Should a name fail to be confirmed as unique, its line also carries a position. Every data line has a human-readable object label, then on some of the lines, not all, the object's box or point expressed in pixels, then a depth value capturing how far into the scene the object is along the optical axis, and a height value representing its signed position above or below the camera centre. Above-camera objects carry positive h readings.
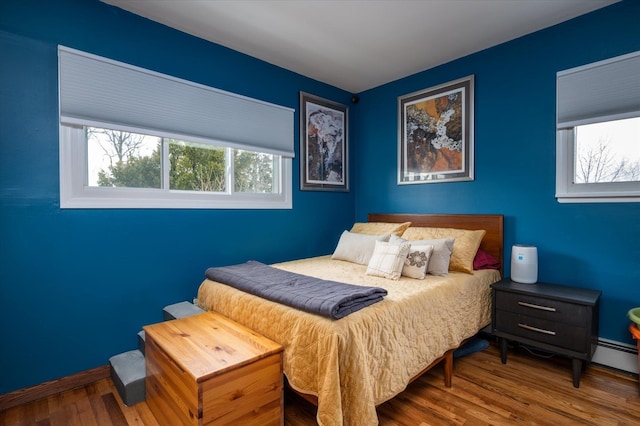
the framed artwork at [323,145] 3.58 +0.78
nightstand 2.08 -0.78
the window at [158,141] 2.15 +0.59
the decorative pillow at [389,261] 2.38 -0.40
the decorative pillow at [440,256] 2.51 -0.39
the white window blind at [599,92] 2.24 +0.88
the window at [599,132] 2.27 +0.59
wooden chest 1.41 -0.81
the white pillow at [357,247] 2.92 -0.36
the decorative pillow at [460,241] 2.62 -0.28
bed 1.45 -0.69
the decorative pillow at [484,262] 2.74 -0.47
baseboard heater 2.25 -1.09
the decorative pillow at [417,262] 2.38 -0.42
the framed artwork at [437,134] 3.12 +0.80
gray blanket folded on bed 1.61 -0.48
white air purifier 2.52 -0.45
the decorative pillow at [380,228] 3.21 -0.20
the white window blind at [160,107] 2.12 +0.84
